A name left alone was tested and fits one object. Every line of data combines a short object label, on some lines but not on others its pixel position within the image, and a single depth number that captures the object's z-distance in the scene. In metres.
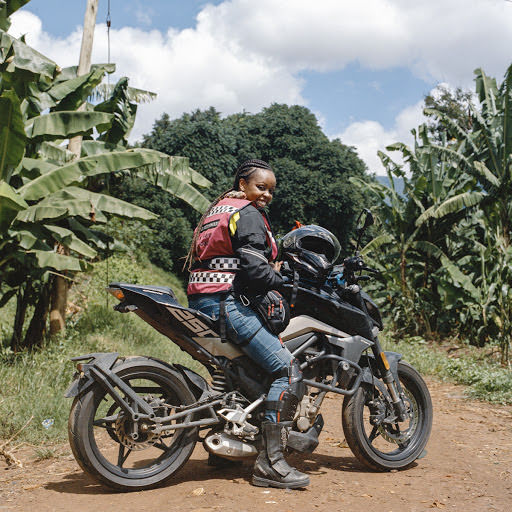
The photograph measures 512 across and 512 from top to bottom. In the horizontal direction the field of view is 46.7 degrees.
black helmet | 4.00
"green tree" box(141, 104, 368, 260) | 26.41
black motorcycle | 3.51
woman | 3.64
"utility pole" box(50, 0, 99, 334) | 9.09
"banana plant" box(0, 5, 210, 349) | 7.25
